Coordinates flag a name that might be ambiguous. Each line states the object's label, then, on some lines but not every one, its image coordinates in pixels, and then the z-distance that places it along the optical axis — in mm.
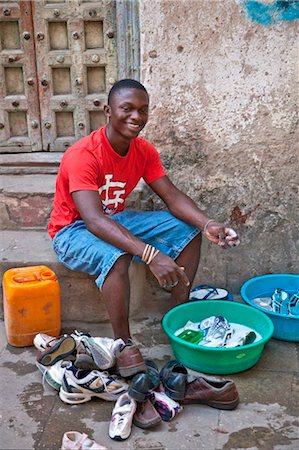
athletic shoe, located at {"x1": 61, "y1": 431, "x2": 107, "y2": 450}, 2258
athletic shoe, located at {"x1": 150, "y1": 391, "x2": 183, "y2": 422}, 2502
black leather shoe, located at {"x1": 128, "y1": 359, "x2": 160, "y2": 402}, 2459
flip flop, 3410
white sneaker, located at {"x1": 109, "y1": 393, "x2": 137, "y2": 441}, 2387
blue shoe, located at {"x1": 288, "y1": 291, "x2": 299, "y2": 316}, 3332
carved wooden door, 3748
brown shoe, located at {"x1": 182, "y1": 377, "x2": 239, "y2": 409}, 2541
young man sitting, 2812
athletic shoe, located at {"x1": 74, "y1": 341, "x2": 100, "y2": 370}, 2652
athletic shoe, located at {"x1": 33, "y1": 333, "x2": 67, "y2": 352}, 2891
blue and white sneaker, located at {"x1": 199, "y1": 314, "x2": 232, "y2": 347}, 2952
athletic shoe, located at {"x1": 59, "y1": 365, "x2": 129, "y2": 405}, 2600
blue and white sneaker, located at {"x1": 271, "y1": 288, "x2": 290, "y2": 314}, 3316
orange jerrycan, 2980
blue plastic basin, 3480
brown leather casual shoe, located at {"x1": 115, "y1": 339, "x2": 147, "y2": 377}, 2600
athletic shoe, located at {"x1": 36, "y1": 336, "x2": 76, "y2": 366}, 2744
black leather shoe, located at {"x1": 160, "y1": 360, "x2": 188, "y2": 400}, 2564
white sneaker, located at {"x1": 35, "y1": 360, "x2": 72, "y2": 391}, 2674
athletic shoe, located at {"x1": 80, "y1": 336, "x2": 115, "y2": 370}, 2695
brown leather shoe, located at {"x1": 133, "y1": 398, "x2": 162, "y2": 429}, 2443
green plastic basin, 2748
